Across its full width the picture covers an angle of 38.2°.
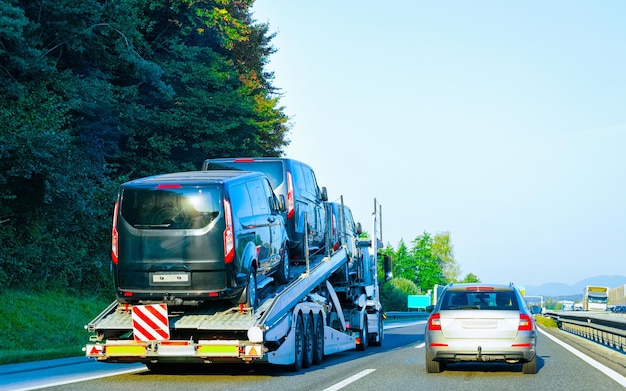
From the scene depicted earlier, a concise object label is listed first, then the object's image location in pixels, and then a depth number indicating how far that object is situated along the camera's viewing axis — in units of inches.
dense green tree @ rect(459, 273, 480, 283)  7564.0
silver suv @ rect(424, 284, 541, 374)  555.8
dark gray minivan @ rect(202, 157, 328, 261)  655.8
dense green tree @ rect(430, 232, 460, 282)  6624.0
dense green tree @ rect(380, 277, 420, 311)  3358.8
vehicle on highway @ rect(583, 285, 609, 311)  3518.7
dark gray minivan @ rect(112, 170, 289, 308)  510.9
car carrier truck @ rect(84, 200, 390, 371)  503.5
